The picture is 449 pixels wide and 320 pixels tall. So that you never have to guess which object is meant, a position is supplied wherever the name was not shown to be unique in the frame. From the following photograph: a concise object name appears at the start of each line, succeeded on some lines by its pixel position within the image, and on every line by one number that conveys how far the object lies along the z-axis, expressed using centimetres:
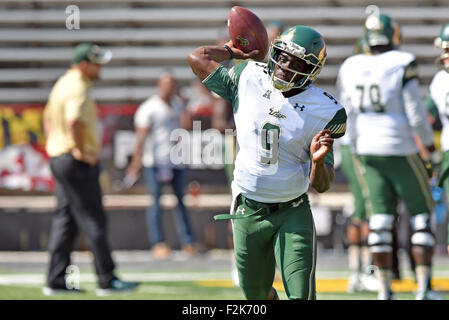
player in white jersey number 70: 1402
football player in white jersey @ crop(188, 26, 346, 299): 979
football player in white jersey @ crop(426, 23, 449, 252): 1284
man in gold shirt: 1555
